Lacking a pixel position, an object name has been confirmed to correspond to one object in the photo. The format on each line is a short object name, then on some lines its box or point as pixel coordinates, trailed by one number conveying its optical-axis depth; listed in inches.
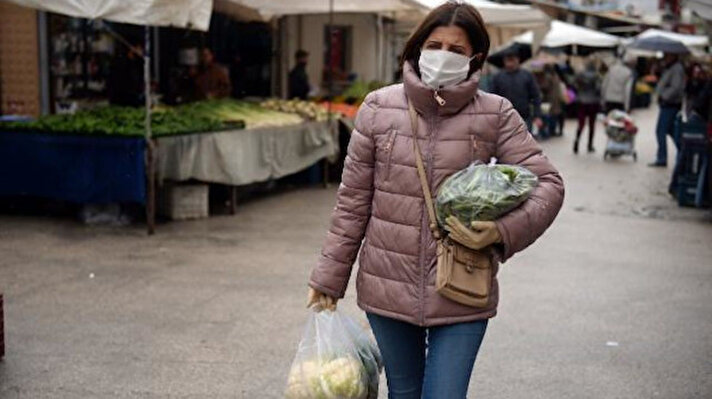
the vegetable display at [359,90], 634.7
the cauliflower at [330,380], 130.8
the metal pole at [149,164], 358.9
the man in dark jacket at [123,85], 547.2
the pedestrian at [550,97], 898.1
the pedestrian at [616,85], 798.5
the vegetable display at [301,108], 530.9
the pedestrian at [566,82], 937.2
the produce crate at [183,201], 404.5
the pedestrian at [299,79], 660.7
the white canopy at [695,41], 1127.6
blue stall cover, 370.3
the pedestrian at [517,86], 502.9
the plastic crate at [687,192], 481.7
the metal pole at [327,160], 539.8
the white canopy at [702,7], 399.5
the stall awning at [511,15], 564.4
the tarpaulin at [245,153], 394.0
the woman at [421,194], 122.7
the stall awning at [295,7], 539.5
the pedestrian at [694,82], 584.7
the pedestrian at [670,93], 611.8
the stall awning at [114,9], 327.6
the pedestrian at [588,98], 738.8
